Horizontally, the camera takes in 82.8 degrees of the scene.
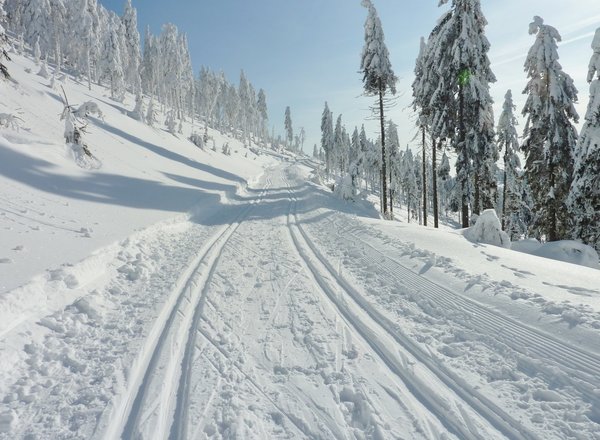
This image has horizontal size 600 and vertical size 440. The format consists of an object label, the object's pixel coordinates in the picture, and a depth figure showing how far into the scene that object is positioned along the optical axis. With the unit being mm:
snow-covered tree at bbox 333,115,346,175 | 90562
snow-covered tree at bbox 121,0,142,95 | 71125
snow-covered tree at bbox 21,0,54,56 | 57334
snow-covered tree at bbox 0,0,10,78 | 12641
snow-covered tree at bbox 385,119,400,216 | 48184
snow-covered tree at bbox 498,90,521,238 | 29453
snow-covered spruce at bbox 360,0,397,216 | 24047
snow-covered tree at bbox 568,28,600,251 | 13297
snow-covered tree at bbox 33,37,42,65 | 45531
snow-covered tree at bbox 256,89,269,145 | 108812
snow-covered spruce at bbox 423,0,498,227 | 16953
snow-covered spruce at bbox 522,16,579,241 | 17516
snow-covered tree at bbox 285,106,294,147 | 115406
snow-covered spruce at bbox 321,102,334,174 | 85375
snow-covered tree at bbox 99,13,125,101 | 52594
